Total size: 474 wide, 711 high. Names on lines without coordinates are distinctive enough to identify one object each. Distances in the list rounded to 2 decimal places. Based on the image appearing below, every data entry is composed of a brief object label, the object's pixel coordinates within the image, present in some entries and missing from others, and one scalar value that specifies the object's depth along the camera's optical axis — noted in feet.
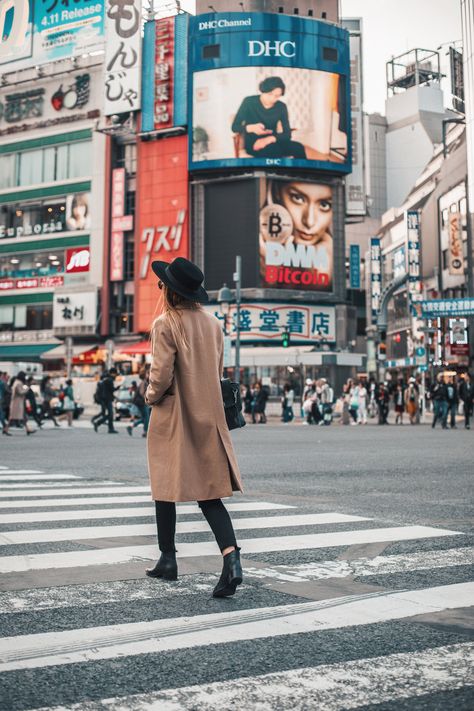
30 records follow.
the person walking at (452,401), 97.61
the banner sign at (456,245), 188.03
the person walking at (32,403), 88.38
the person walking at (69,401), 99.76
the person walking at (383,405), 114.21
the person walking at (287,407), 121.29
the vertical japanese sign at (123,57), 177.07
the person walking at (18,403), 77.30
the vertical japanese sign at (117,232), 180.14
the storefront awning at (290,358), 144.15
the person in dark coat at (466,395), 98.24
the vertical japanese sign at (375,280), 227.81
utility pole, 118.87
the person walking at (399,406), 112.78
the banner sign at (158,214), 174.70
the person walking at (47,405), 105.19
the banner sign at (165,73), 175.32
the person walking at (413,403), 113.09
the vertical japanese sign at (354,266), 185.68
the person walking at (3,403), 78.59
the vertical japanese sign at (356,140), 179.63
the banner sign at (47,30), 182.70
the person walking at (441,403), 98.78
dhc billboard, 168.14
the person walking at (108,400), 78.43
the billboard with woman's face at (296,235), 169.48
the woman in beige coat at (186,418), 14.43
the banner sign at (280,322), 167.63
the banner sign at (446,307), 133.18
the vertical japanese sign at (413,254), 191.83
